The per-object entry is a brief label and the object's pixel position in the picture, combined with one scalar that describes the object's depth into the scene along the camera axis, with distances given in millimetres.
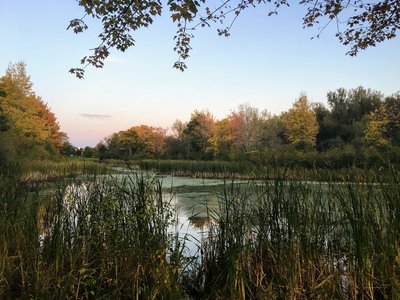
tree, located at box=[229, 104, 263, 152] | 29766
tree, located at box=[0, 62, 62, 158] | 20781
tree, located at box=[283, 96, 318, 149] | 27750
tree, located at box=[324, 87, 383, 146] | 28688
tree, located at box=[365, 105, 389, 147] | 20722
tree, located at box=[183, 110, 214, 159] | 33875
